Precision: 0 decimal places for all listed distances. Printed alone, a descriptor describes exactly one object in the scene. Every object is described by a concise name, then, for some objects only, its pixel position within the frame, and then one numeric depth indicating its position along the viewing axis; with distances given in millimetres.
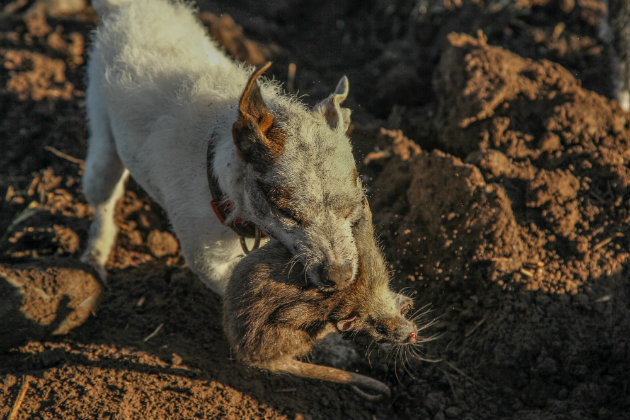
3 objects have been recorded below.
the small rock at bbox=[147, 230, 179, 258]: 9344
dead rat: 4973
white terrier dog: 5477
